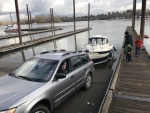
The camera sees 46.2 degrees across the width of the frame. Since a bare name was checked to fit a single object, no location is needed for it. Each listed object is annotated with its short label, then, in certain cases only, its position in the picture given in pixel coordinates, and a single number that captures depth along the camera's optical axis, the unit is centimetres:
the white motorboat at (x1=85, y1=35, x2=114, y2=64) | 1582
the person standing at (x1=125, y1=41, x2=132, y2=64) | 1117
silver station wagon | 441
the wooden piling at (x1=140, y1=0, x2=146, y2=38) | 1673
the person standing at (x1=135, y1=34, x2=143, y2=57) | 1248
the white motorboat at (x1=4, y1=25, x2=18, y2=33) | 7131
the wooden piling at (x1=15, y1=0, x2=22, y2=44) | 2652
